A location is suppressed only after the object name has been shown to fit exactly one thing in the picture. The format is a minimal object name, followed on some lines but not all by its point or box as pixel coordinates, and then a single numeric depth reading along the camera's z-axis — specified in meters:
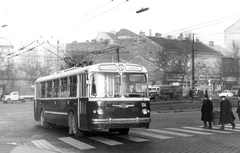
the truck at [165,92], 51.50
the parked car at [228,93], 63.50
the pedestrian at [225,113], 16.34
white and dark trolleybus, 12.74
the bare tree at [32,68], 81.70
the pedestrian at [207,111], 17.12
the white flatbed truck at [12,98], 61.03
